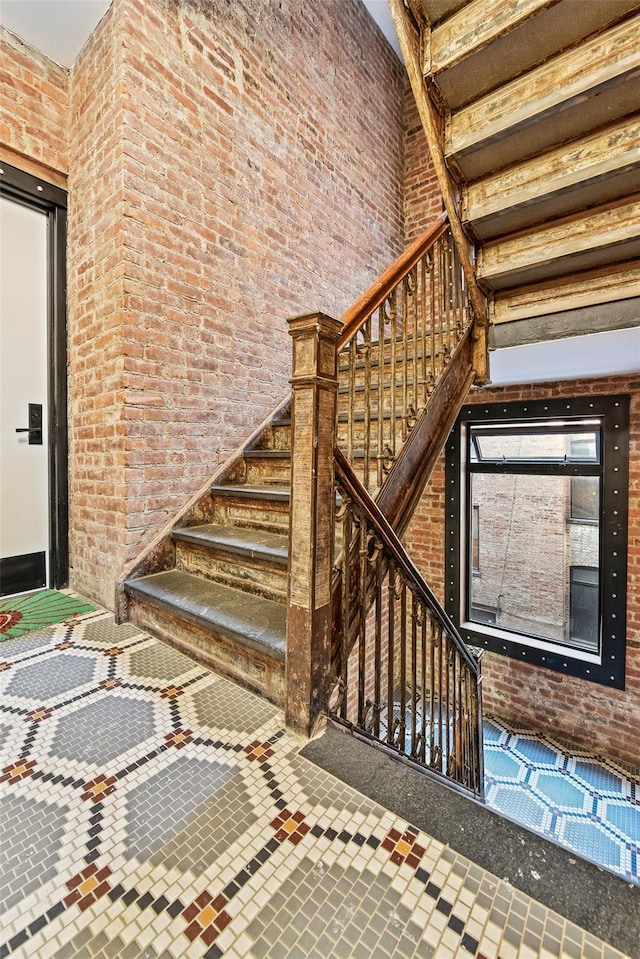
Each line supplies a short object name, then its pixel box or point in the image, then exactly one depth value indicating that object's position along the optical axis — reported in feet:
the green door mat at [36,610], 6.92
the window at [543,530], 11.34
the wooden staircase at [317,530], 4.55
